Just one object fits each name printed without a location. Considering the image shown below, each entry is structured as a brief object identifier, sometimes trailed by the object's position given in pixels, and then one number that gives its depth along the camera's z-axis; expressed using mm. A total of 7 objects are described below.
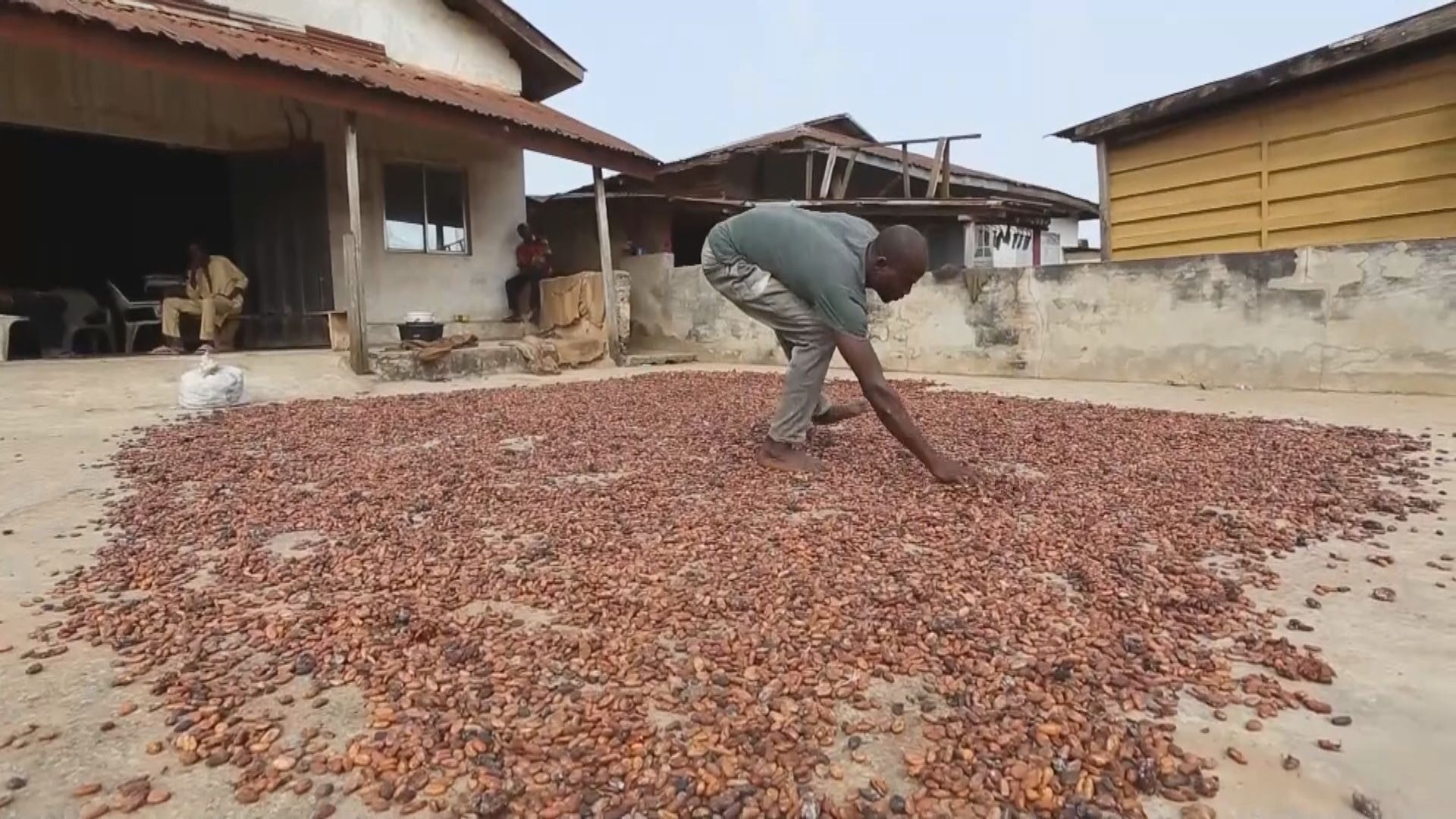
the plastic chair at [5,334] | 6129
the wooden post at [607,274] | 8562
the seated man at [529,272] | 9375
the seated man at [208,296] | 7379
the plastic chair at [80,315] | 7734
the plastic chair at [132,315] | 7691
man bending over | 2785
